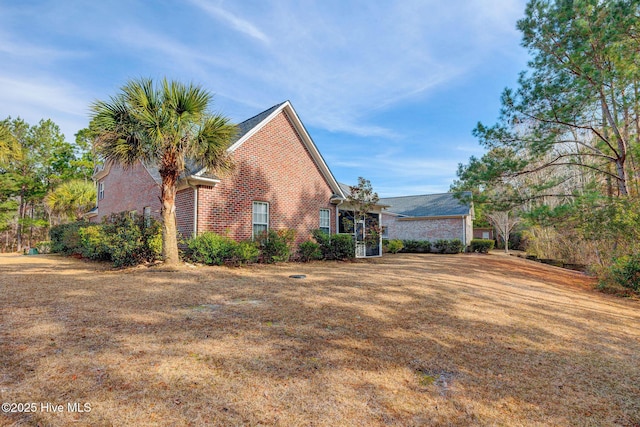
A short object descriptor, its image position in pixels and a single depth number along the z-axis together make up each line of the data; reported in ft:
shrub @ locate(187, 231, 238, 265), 31.71
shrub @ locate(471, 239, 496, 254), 82.89
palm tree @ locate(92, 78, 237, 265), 27.43
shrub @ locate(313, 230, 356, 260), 44.39
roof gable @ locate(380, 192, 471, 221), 85.61
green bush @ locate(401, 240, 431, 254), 82.28
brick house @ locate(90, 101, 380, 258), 35.29
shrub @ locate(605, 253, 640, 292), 27.98
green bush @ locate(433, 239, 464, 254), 79.92
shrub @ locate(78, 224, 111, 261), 32.73
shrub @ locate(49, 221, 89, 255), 44.83
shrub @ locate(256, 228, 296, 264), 37.35
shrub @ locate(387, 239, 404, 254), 71.20
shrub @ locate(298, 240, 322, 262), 41.86
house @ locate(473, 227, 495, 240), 118.52
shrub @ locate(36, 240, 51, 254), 61.62
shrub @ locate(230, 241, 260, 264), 32.99
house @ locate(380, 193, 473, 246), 84.45
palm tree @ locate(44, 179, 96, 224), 74.02
